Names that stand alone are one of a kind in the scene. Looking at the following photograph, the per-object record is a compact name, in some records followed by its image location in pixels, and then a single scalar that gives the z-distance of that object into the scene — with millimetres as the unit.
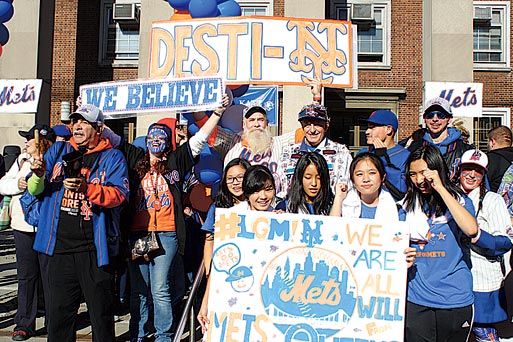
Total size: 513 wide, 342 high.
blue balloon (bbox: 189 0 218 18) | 6398
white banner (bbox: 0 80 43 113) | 7465
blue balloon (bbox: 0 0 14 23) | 7660
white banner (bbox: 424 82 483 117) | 7824
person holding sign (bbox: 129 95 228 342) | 5020
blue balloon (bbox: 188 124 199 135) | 6496
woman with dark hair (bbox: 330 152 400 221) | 3541
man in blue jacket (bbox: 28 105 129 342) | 4273
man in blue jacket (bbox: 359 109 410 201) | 4628
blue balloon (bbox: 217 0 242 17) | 6961
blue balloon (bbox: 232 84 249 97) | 6559
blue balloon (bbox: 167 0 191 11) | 6837
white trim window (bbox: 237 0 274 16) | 17797
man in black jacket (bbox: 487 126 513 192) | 5637
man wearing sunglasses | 4688
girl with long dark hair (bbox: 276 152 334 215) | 3801
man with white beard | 4965
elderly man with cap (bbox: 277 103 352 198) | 4496
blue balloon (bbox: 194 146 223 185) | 5980
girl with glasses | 4273
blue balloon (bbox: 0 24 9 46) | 7840
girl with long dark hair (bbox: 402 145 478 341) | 3434
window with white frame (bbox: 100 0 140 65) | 19031
